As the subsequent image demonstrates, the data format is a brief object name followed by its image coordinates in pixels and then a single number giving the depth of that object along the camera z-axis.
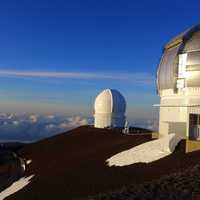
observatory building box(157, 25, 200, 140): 16.39
